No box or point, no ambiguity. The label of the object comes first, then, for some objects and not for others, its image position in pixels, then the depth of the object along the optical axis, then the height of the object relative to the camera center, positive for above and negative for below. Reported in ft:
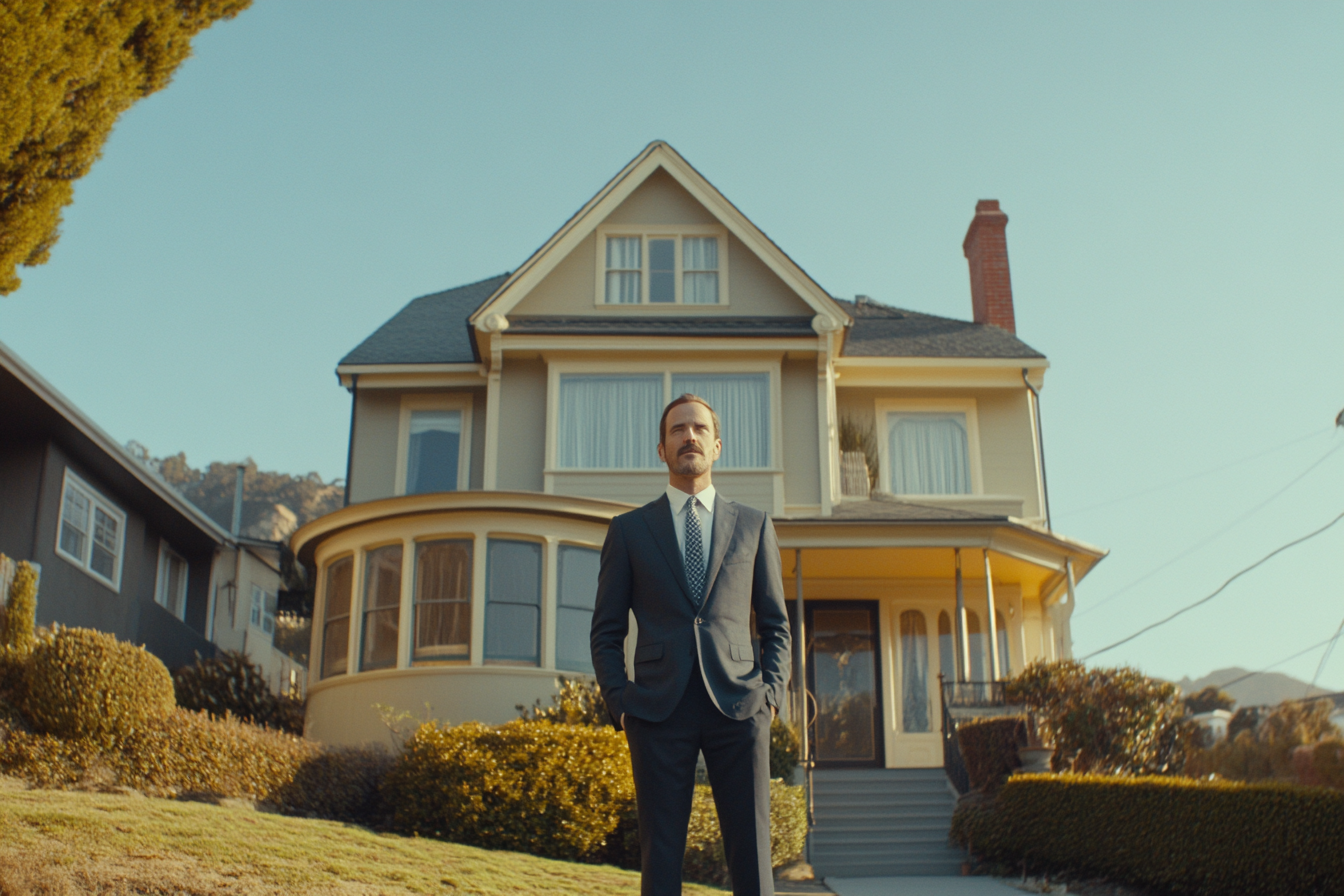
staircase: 43.45 -2.38
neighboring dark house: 52.65 +10.99
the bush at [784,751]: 44.14 +0.27
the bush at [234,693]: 53.21 +2.69
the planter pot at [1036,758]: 42.78 +0.05
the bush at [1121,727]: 42.70 +1.10
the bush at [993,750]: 44.21 +0.33
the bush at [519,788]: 36.55 -0.87
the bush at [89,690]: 36.22 +1.91
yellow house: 51.37 +14.21
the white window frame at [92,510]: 56.44 +11.68
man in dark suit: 14.06 +1.23
